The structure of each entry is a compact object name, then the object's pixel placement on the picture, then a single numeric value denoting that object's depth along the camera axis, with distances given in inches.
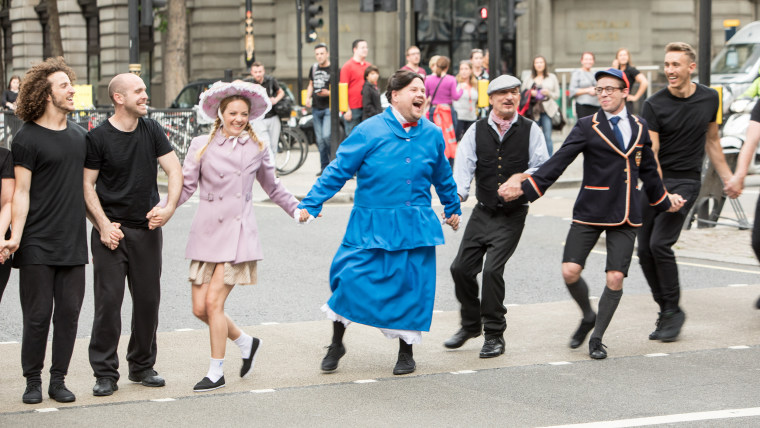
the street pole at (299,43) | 1317.7
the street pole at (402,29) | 972.4
